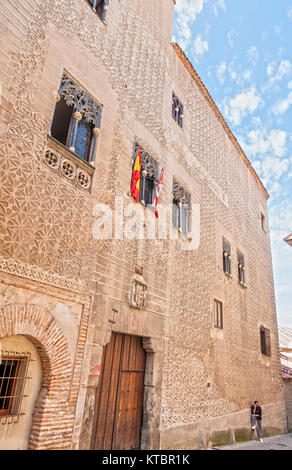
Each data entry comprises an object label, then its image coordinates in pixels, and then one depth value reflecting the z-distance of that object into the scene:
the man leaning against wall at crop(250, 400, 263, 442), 9.18
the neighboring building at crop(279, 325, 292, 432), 13.15
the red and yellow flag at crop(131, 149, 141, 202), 5.99
